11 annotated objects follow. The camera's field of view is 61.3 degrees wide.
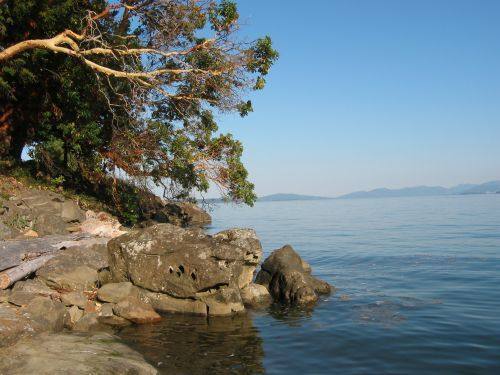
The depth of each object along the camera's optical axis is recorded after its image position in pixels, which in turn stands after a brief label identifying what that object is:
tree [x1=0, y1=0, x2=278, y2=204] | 20.70
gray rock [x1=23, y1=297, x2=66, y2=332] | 10.09
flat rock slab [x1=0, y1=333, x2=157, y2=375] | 7.38
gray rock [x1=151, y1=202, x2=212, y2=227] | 30.89
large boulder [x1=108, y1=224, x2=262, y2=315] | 13.88
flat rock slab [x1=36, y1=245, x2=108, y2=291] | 12.95
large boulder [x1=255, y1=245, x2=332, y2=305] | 15.55
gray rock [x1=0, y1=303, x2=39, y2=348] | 8.33
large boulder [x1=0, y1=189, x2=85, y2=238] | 17.50
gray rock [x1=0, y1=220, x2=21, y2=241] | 15.83
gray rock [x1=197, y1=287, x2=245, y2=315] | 13.75
